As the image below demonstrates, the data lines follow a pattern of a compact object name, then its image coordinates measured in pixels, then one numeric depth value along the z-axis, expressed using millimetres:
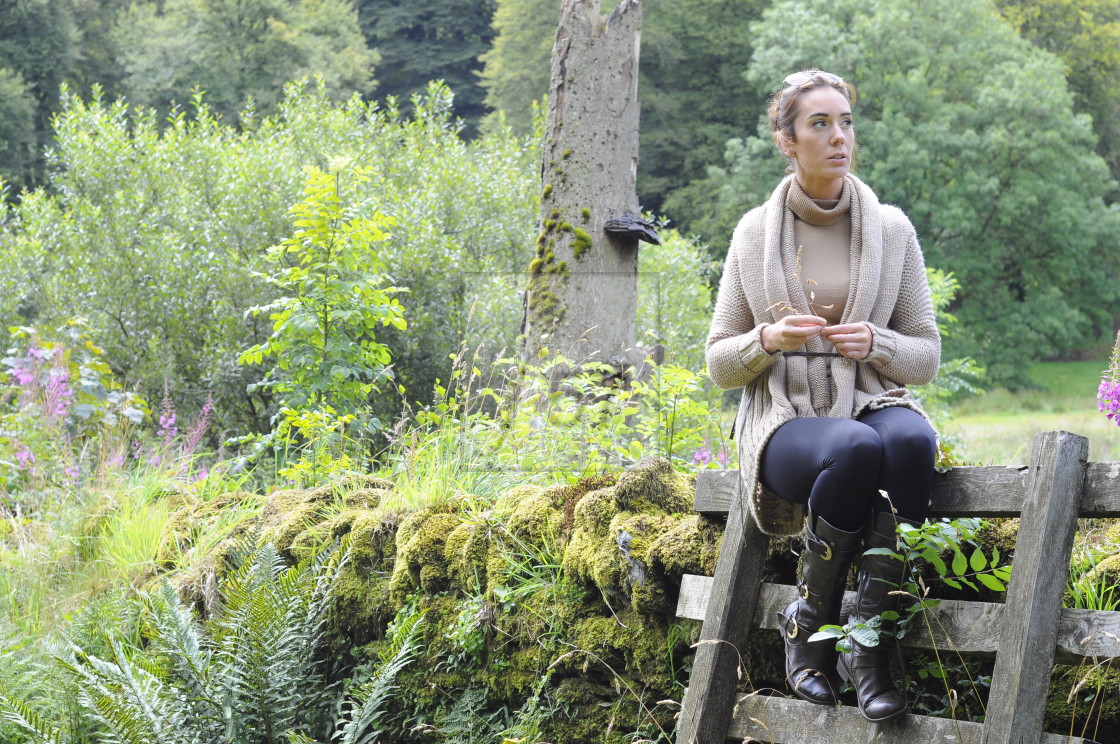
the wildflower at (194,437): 7727
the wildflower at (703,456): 6396
